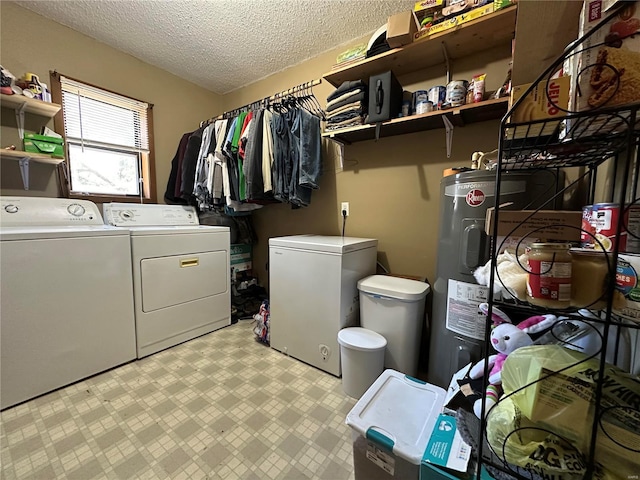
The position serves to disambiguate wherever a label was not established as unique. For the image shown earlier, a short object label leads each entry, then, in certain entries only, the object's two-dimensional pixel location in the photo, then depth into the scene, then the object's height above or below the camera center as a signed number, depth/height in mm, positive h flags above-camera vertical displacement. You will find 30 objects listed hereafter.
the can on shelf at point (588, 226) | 591 -8
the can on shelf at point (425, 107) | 1623 +692
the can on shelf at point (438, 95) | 1617 +764
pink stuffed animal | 700 -330
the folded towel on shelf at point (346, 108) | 1829 +780
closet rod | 2268 +1150
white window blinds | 2143 +839
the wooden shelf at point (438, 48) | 1415 +1057
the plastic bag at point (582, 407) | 479 -354
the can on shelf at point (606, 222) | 540 +1
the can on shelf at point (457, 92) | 1521 +736
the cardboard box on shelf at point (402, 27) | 1532 +1122
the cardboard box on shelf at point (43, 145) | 1818 +479
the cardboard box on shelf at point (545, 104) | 527 +242
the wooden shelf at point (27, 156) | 1749 +386
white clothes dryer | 1885 -470
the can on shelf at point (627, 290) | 472 -119
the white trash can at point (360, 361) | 1469 -806
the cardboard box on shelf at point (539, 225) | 520 -8
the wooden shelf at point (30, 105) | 1715 +734
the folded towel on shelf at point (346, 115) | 1844 +734
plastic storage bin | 810 -693
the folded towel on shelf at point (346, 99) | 1823 +845
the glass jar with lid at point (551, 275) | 490 -99
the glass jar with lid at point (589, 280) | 492 -109
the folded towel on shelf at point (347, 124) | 1845 +679
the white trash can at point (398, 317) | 1527 -584
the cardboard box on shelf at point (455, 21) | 1381 +1097
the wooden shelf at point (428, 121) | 1473 +632
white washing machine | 1394 -505
